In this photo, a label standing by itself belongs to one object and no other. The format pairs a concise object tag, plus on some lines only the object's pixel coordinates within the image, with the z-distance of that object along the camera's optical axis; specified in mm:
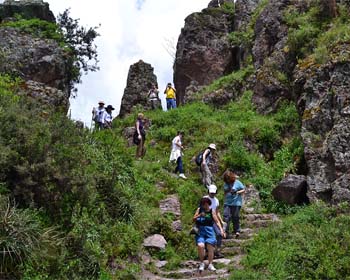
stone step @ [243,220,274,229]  14625
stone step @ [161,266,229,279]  11328
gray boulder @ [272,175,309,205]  15984
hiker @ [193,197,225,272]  11531
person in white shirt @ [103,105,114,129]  22194
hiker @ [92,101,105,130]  22031
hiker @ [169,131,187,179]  18833
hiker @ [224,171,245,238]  13781
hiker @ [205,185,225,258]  12545
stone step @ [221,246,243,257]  12828
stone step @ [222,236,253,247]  13281
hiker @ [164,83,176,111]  27688
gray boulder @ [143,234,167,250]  12977
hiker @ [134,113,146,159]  19984
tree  34156
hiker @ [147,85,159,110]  28308
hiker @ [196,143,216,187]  17219
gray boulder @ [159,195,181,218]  15356
